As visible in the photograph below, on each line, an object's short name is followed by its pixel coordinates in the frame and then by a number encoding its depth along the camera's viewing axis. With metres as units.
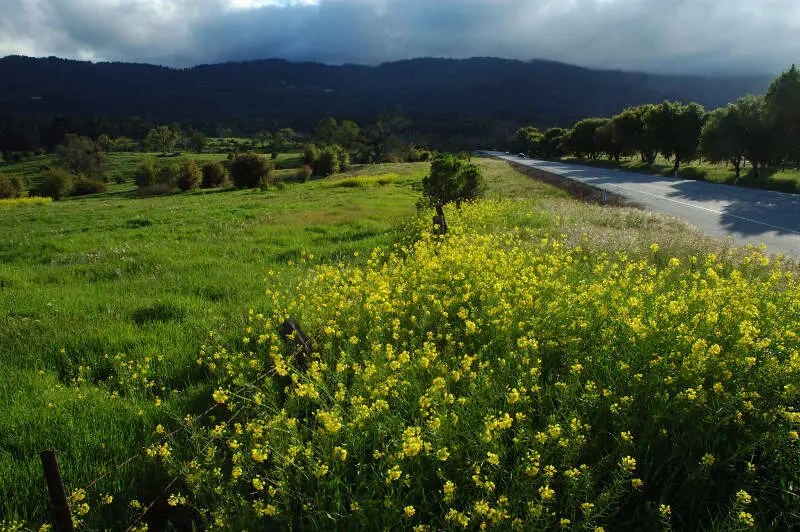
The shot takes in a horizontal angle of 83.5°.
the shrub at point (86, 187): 56.53
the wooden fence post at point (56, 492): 2.30
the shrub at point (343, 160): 70.74
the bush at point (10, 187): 50.53
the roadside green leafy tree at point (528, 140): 111.20
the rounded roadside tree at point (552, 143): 95.35
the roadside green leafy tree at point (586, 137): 73.62
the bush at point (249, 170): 52.38
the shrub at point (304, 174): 56.78
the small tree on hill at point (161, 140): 111.62
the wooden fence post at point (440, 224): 10.98
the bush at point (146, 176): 59.03
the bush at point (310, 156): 68.56
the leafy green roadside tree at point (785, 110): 28.28
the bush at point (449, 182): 18.36
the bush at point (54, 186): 52.91
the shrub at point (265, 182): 45.39
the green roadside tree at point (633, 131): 52.00
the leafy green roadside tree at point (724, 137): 32.31
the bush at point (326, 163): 65.75
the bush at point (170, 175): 53.03
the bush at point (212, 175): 56.12
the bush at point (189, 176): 50.81
